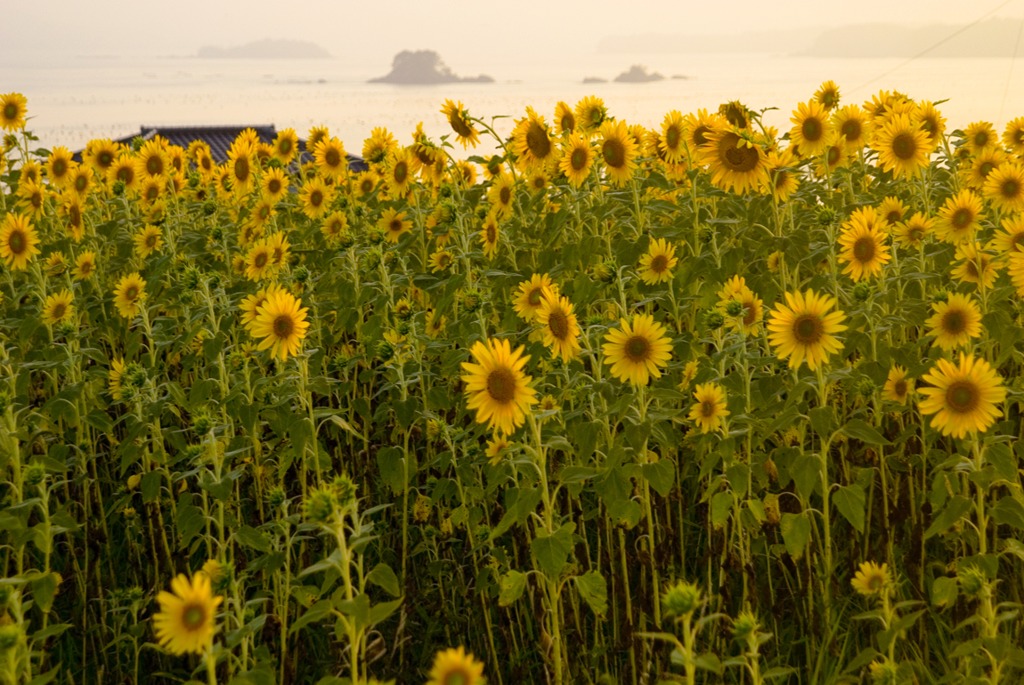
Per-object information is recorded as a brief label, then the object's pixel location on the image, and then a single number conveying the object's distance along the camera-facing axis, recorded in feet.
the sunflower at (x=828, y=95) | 18.76
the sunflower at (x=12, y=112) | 20.33
